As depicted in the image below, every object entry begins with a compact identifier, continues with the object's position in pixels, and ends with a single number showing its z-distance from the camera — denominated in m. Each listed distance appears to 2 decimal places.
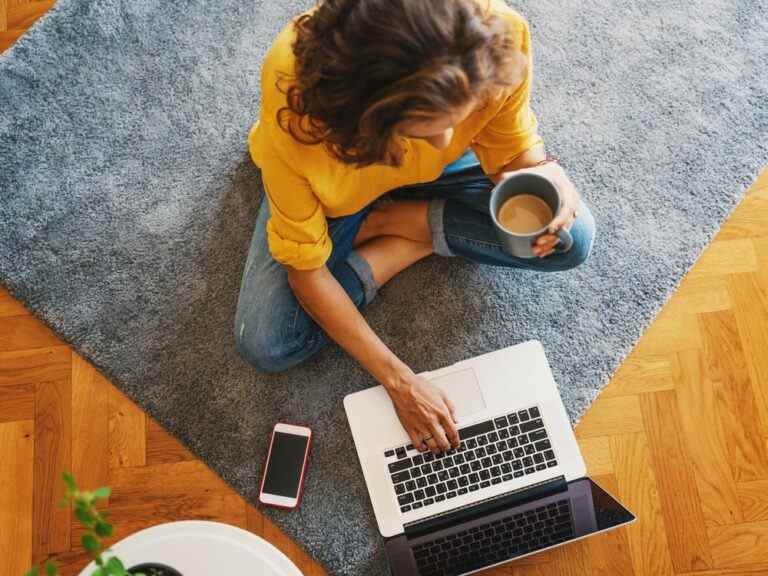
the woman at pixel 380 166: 0.67
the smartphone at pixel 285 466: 1.21
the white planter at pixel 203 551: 0.86
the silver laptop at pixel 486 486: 1.13
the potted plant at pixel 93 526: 0.61
